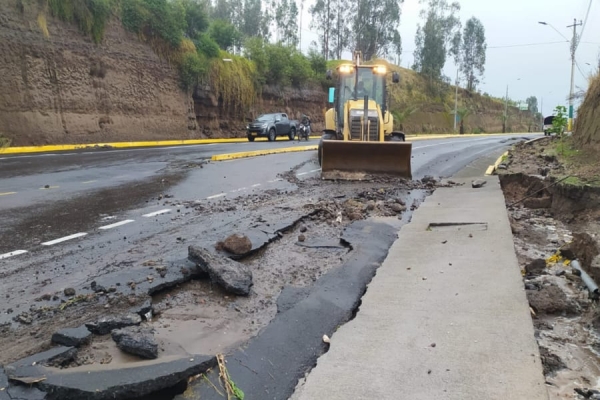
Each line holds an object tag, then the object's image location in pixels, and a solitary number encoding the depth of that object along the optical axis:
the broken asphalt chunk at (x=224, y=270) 4.64
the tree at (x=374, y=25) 66.69
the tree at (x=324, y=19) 68.69
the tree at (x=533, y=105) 118.68
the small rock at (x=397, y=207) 8.85
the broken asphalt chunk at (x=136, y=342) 3.31
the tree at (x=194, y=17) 33.34
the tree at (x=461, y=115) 64.65
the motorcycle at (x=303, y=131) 34.50
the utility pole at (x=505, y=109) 79.09
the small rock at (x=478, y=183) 11.13
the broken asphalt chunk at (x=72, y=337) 3.45
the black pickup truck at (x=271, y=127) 31.03
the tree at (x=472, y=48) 80.50
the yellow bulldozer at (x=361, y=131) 13.02
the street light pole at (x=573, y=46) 46.62
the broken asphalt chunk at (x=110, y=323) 3.64
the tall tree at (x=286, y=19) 68.50
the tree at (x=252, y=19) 69.00
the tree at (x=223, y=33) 37.84
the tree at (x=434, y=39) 74.94
